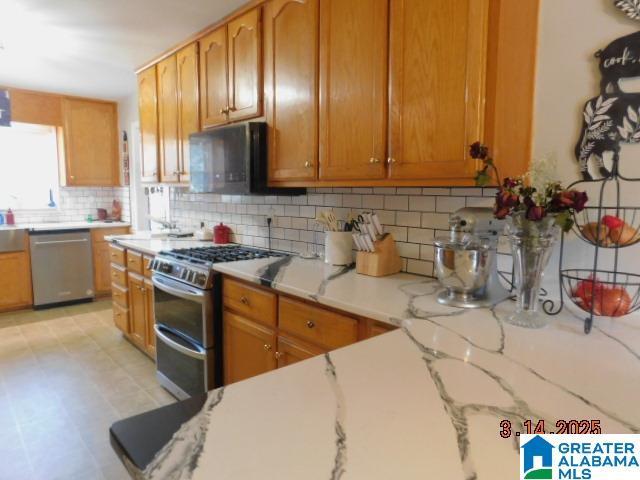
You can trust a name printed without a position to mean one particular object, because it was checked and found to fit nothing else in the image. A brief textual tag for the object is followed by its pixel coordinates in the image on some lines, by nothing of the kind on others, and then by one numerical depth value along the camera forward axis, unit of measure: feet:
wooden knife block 6.49
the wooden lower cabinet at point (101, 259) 16.20
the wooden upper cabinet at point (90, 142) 16.34
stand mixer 4.91
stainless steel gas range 7.52
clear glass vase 4.28
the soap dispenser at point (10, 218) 15.31
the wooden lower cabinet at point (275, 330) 5.36
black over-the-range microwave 7.82
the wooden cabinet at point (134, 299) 10.11
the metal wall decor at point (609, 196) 4.32
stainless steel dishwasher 14.93
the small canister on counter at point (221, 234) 10.68
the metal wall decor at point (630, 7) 4.30
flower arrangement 4.08
